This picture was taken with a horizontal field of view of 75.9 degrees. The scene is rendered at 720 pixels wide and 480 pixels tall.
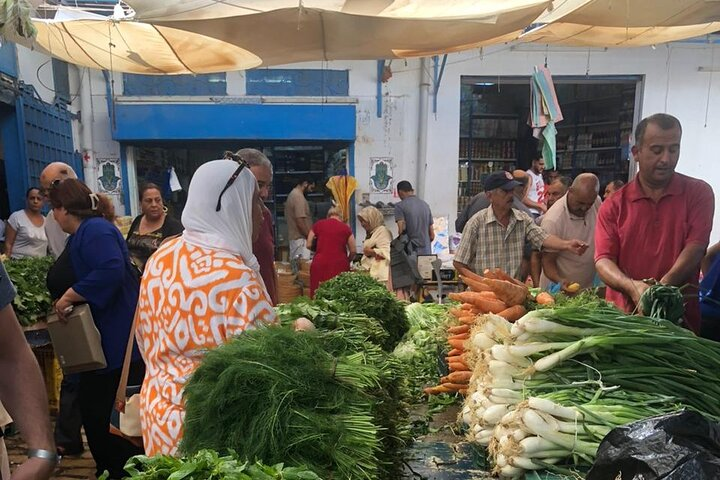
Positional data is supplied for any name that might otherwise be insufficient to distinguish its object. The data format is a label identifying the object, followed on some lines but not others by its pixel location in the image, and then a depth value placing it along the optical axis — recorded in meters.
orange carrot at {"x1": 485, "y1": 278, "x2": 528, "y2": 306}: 2.89
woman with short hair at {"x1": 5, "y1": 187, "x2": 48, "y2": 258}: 6.20
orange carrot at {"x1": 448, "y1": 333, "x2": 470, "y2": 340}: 3.14
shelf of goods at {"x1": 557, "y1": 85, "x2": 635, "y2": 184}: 9.78
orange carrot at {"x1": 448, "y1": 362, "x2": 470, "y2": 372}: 3.00
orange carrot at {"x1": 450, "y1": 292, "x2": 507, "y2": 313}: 2.96
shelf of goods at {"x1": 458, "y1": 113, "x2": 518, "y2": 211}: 10.04
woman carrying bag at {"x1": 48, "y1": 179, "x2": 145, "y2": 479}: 3.06
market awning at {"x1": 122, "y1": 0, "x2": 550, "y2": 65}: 4.01
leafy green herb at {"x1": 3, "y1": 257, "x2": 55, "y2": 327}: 3.94
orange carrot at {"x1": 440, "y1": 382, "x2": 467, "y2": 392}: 2.98
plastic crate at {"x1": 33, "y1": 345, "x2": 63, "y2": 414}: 4.43
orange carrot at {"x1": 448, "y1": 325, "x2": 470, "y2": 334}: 3.22
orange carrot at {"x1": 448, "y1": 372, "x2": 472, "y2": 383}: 2.92
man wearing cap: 4.35
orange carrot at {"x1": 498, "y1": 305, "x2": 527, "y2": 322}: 2.85
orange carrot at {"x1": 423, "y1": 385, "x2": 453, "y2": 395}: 3.06
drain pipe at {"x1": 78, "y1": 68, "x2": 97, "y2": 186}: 9.05
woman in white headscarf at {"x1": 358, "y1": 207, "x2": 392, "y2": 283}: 6.91
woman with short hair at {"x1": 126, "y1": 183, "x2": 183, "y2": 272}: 4.39
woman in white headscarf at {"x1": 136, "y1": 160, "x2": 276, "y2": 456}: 1.80
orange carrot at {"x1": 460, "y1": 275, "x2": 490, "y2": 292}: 3.23
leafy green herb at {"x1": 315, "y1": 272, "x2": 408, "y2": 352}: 3.54
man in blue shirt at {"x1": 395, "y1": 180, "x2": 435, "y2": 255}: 7.48
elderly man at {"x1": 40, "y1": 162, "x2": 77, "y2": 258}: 4.82
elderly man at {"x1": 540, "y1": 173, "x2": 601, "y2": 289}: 4.52
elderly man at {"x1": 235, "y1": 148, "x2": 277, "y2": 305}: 3.43
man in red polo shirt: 2.77
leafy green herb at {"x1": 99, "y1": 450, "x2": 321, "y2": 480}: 1.17
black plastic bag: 1.24
